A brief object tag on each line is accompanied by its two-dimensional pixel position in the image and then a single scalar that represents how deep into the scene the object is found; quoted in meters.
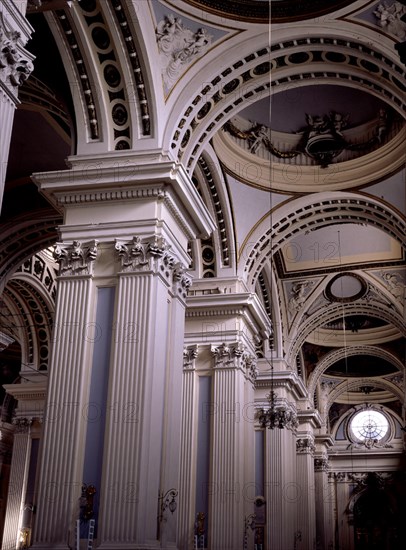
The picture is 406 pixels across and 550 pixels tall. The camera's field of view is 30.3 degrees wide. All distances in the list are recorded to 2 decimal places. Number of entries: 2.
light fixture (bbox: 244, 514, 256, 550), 13.79
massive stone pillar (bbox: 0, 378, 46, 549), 18.25
